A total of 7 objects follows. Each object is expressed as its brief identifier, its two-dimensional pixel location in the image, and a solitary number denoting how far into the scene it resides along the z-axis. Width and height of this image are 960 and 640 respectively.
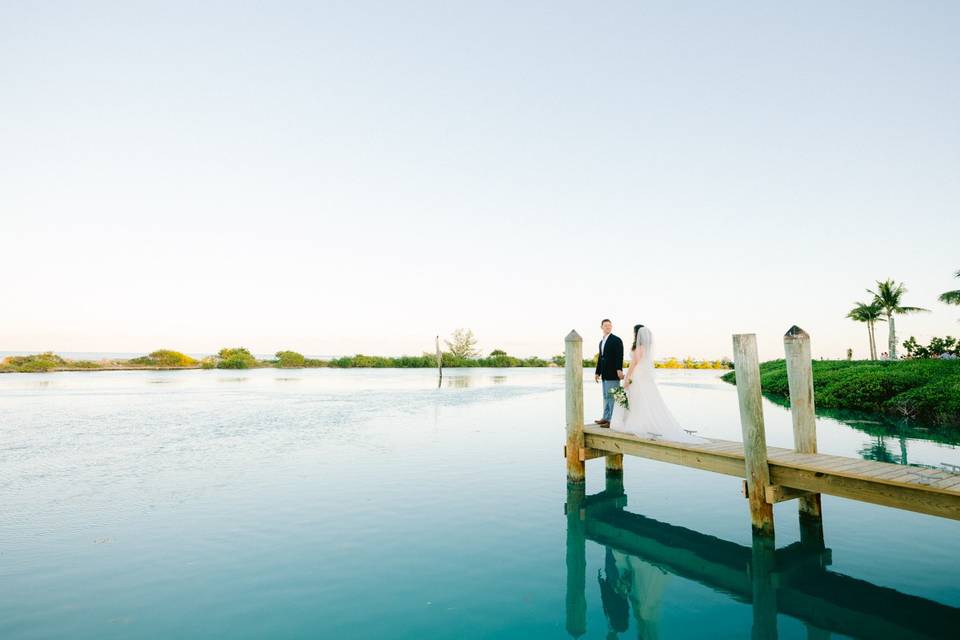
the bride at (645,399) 9.63
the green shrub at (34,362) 56.00
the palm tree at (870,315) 55.22
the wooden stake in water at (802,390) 8.06
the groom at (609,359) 10.84
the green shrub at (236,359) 73.31
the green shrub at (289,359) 76.45
